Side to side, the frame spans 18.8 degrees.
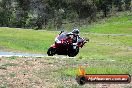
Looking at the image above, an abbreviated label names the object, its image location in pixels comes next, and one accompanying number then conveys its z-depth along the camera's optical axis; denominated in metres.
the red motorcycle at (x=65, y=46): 25.50
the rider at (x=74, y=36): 25.30
